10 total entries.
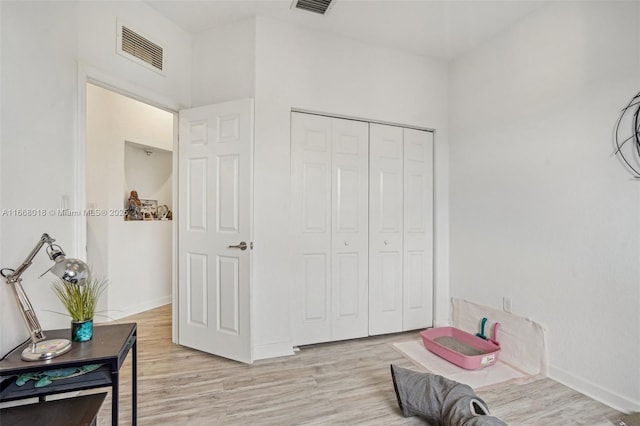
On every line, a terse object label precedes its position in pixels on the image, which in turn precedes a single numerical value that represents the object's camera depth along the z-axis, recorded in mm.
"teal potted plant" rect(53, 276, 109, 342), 1393
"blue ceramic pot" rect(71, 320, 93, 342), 1386
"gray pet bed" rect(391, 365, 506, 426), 1515
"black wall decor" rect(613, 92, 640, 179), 1794
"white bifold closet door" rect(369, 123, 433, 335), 2910
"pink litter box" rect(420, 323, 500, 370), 2277
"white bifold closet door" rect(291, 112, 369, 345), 2635
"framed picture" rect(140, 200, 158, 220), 3849
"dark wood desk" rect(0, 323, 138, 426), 1175
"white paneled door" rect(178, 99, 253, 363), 2377
